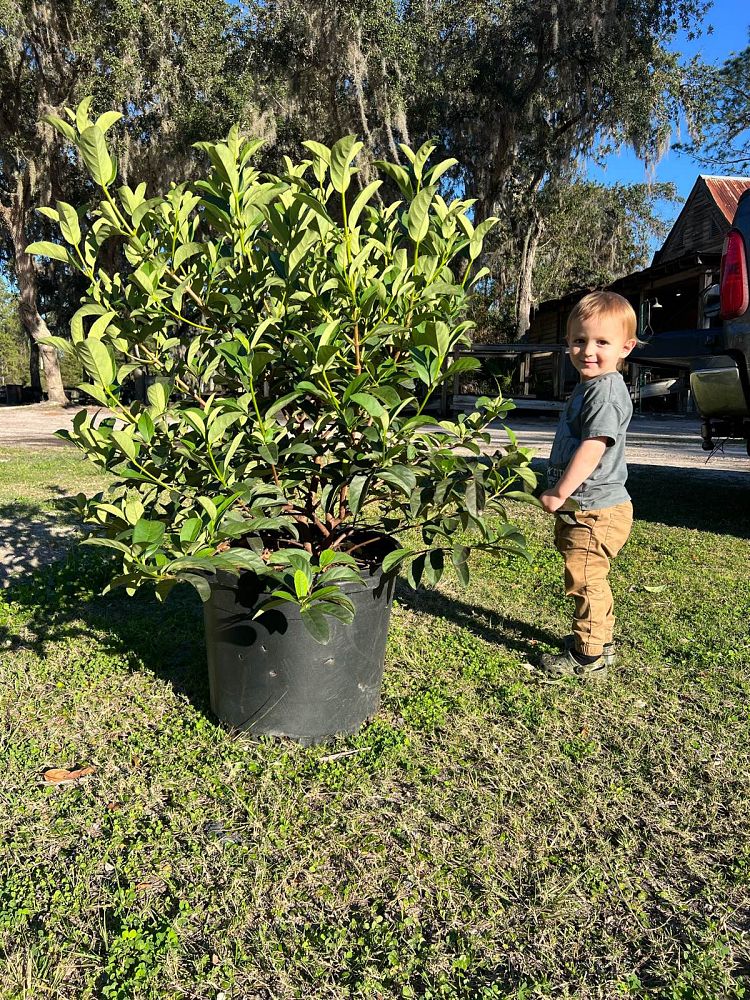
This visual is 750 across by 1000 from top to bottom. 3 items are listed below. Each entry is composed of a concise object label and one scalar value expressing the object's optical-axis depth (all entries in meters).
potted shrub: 1.95
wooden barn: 18.14
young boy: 2.92
